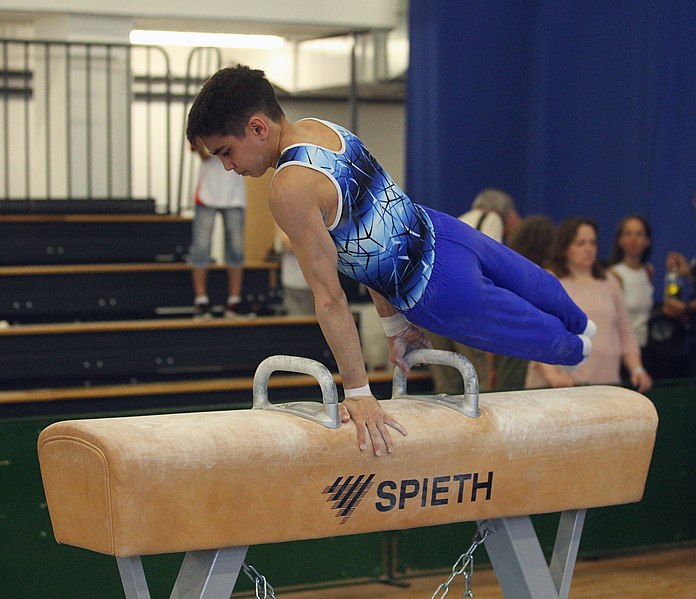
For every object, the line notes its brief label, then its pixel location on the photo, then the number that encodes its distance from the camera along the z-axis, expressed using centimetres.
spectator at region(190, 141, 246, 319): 1263
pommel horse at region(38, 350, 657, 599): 433
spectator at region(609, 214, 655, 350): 1073
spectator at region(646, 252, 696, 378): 1093
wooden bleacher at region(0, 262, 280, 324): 1250
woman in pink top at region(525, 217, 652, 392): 882
